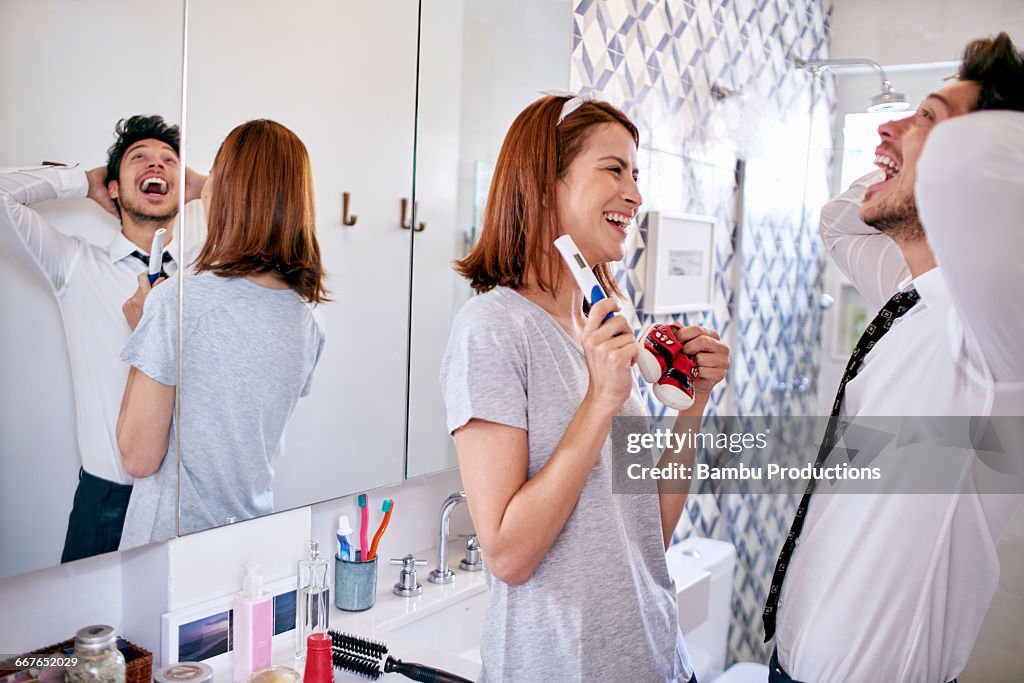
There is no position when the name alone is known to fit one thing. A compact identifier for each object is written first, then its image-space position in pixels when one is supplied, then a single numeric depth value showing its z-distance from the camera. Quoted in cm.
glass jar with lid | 98
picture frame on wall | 202
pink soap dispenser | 117
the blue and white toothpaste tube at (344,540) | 140
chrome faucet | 154
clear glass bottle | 128
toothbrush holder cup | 140
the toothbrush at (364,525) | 142
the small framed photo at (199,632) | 112
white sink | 144
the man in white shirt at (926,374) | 55
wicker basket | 105
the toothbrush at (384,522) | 142
